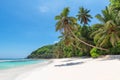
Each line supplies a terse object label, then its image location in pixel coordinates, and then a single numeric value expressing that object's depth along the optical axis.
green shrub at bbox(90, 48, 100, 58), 13.23
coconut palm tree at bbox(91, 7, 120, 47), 9.32
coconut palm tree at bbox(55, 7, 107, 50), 12.77
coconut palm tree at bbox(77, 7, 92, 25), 16.85
